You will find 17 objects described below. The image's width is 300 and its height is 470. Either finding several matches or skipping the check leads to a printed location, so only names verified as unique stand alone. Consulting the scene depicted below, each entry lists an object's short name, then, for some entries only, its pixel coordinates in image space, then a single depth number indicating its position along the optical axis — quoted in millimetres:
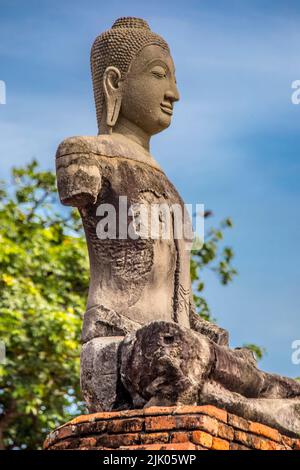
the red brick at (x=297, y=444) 13800
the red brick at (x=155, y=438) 12449
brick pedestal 12371
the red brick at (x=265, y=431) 13195
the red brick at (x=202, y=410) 12500
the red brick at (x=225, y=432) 12597
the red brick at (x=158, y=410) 12590
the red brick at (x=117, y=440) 12622
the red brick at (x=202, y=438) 12281
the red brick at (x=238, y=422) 12880
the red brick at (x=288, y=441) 13620
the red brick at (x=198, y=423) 12365
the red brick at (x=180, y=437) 12314
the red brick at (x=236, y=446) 12713
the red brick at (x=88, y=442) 12938
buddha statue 13047
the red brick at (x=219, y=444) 12455
